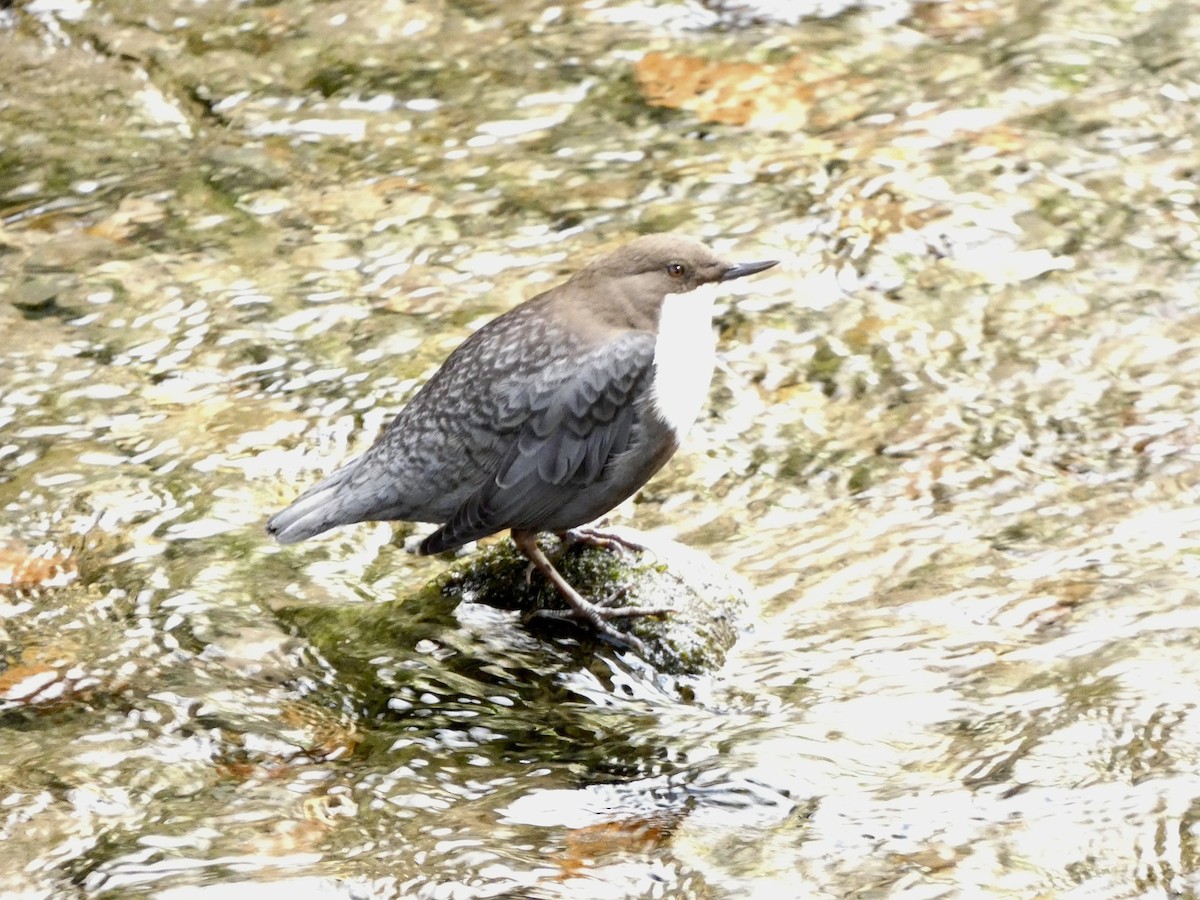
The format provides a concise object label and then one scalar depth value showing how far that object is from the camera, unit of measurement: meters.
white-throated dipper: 7.90
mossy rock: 8.01
